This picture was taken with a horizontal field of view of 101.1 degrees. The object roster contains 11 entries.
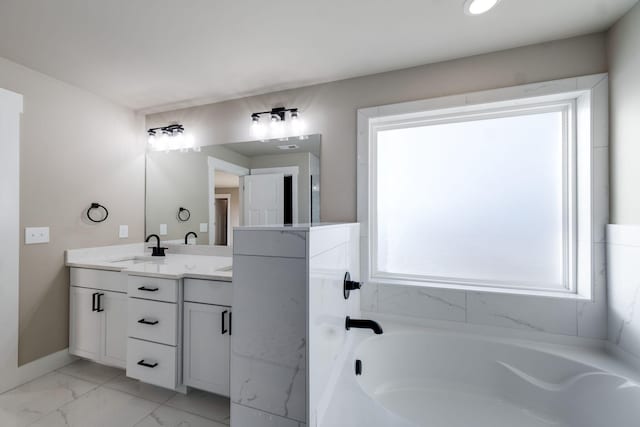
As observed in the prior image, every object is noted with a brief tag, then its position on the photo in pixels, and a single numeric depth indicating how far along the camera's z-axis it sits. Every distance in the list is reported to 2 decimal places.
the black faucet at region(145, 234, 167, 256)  2.56
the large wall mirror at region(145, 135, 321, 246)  2.17
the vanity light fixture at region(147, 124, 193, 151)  2.62
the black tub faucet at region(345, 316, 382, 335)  1.24
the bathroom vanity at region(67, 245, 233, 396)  1.66
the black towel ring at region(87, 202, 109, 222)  2.31
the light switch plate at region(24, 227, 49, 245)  1.93
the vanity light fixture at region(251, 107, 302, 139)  2.22
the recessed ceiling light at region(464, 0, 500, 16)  1.32
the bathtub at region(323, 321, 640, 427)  1.29
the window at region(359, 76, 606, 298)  1.71
